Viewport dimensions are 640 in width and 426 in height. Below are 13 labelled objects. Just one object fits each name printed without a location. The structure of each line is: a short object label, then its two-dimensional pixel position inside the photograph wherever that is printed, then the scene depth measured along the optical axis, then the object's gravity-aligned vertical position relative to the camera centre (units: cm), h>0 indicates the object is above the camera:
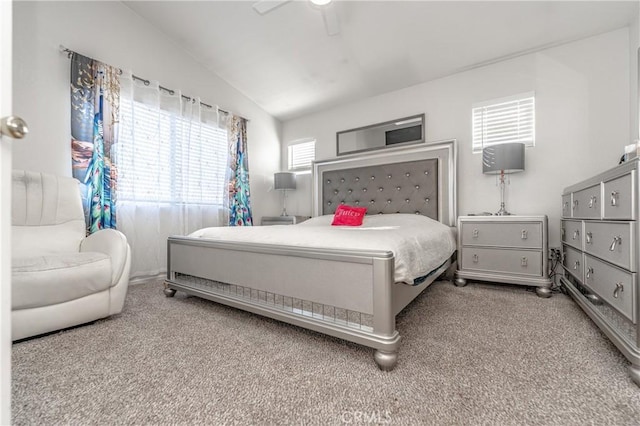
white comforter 133 -16
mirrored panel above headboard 322 +100
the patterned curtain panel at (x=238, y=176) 357 +51
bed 122 -34
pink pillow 257 -4
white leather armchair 146 -29
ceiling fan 200 +158
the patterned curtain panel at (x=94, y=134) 237 +72
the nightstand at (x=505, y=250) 227 -35
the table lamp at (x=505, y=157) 243 +50
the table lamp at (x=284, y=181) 392 +46
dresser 116 -22
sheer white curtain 268 +49
